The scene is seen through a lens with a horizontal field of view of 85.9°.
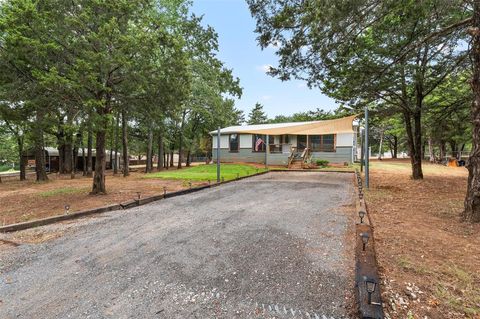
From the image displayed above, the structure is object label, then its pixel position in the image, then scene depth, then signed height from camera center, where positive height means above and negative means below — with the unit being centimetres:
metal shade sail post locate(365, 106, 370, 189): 834 -6
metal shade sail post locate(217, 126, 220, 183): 967 -19
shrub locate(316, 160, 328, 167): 1773 -61
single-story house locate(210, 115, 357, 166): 1822 +52
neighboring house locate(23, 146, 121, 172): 2269 -40
